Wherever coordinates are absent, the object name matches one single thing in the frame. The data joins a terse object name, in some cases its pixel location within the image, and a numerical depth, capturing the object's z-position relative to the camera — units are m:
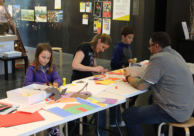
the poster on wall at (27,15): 9.32
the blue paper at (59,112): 1.91
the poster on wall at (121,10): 6.96
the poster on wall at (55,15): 9.07
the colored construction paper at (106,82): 2.86
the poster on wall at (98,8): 7.88
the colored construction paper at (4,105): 2.02
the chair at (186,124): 2.27
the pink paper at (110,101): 2.20
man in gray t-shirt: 2.29
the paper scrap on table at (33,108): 1.98
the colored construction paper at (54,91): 2.27
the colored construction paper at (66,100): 2.21
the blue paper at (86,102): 2.09
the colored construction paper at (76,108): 1.97
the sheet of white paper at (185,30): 6.18
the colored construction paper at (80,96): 2.32
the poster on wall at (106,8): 7.62
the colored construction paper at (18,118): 1.74
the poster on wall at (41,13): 9.23
